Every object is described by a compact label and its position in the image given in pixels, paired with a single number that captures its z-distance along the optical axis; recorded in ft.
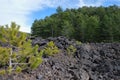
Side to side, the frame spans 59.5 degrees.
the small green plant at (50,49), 21.96
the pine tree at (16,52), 17.02
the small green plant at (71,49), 24.98
